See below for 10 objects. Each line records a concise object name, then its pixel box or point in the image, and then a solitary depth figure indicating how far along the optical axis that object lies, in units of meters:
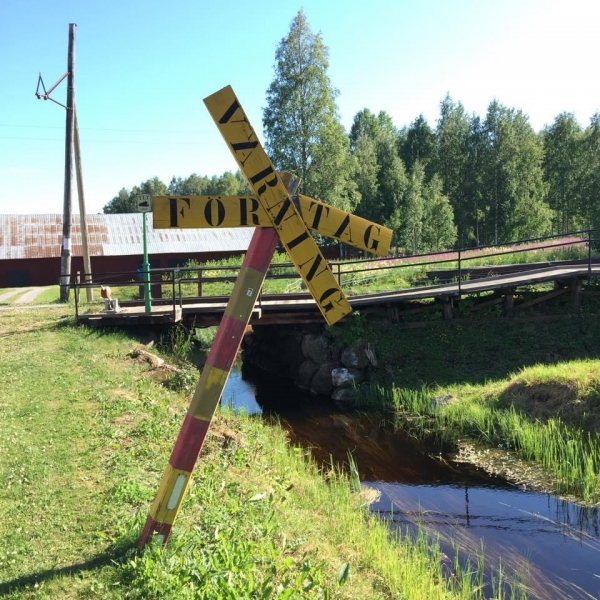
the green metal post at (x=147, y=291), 13.33
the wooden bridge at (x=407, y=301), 13.00
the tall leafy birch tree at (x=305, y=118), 33.75
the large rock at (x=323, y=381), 13.87
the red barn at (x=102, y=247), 31.72
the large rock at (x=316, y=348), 14.20
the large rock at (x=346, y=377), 13.16
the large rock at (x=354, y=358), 13.35
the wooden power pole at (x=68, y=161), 18.38
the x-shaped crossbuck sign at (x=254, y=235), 3.55
